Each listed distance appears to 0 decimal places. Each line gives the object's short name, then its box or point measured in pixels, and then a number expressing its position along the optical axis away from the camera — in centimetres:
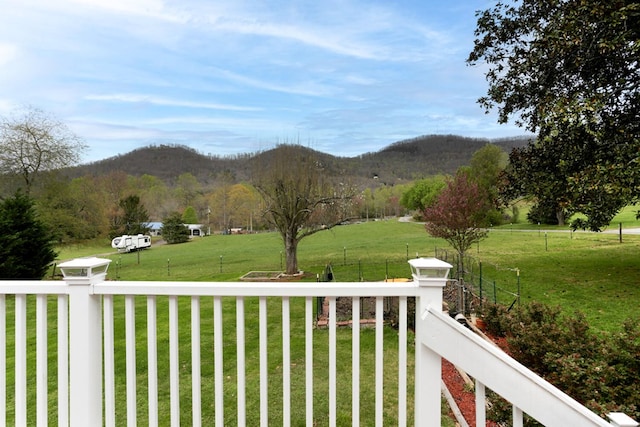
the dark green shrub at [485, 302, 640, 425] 231
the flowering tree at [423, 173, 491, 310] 1050
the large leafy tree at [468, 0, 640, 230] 571
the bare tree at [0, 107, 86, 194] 1363
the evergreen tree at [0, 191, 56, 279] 977
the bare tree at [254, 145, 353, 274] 1227
